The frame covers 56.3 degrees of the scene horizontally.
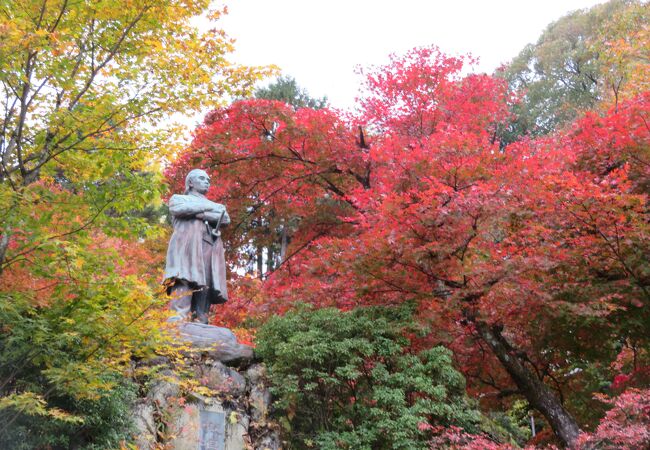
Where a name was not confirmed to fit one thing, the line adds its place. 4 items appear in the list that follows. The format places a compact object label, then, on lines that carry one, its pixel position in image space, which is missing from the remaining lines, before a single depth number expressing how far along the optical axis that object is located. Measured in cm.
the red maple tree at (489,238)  734
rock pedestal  626
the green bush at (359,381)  676
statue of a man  749
